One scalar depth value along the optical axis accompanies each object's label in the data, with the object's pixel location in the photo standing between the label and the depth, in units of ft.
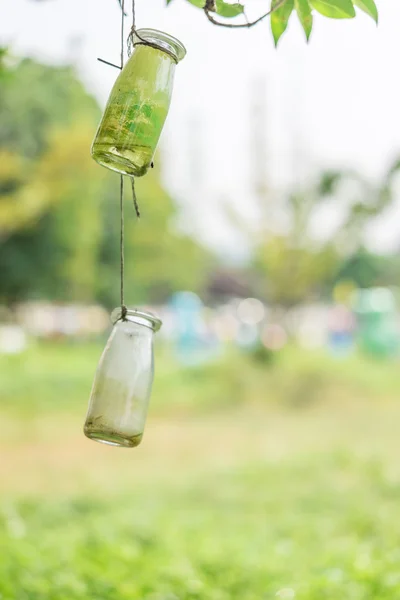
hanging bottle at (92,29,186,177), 4.45
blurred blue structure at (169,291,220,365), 36.59
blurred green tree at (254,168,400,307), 31.08
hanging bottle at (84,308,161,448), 4.67
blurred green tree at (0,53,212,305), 35.57
